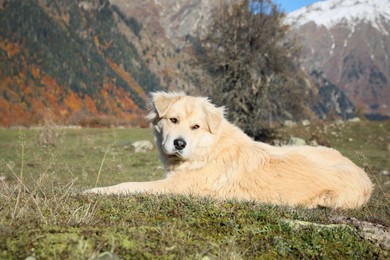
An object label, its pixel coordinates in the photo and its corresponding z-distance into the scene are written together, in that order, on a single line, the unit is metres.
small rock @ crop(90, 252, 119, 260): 3.55
